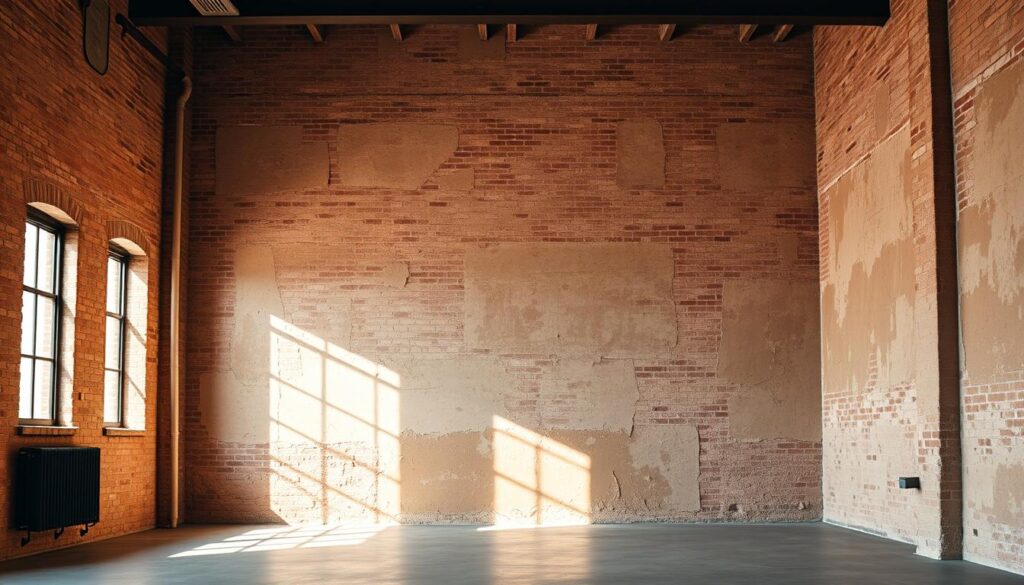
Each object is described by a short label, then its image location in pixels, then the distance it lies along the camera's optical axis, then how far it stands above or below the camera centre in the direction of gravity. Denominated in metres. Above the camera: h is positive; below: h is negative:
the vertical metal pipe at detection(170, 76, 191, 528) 12.16 +0.82
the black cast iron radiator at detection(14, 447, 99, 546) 8.99 -1.04
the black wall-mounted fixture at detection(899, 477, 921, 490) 9.45 -1.02
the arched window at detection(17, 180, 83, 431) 9.57 +0.54
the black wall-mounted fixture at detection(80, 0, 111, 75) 10.34 +3.22
